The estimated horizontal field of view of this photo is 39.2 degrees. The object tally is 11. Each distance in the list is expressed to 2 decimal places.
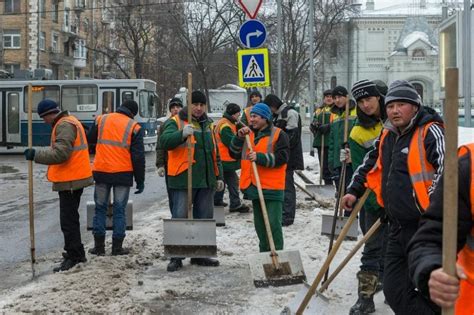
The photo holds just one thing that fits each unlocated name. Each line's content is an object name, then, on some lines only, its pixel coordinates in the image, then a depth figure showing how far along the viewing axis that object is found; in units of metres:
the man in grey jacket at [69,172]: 6.75
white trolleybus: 26.34
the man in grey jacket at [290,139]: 9.13
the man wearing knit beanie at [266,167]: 6.47
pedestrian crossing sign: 10.02
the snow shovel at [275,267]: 5.80
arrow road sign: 10.10
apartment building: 51.56
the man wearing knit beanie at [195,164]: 6.93
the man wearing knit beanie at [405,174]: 3.64
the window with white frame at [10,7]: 51.38
